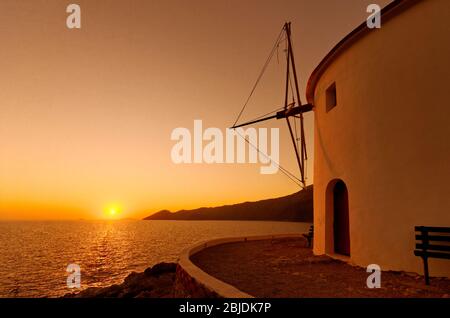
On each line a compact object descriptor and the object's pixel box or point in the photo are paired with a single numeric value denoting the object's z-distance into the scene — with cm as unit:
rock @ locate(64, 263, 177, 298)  1297
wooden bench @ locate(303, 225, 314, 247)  1226
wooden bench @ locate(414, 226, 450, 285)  560
